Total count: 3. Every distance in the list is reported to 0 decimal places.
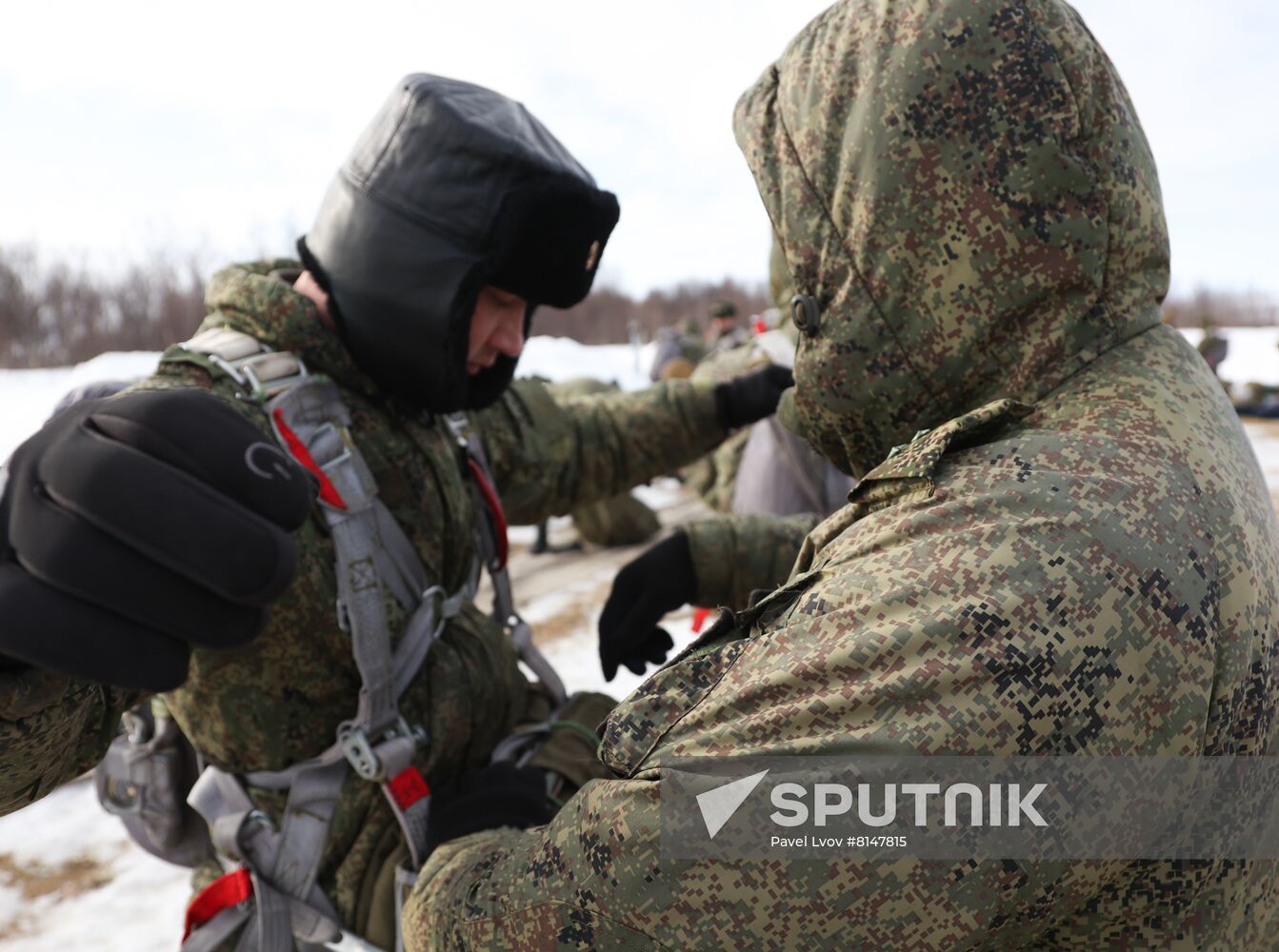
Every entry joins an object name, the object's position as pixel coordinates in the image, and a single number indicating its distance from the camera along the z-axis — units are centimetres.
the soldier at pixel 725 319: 975
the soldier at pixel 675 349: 1295
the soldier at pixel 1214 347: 1413
